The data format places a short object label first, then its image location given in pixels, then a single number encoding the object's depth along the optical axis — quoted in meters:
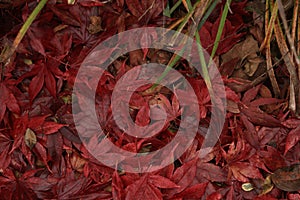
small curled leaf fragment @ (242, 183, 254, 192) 1.28
